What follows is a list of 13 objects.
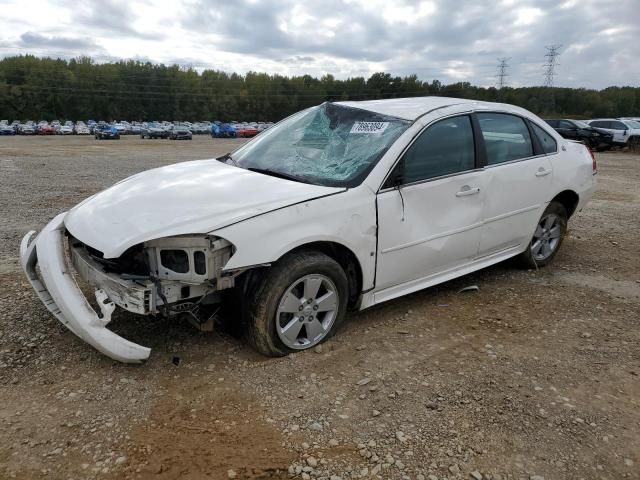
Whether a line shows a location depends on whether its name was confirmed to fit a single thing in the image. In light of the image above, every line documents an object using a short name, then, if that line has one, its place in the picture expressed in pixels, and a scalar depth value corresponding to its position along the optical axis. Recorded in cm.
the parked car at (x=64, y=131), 5878
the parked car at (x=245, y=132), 6035
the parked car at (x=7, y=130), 5544
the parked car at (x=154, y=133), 5034
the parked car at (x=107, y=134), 4378
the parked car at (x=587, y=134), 2435
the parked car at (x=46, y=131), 5753
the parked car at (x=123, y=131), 5878
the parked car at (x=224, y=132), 6066
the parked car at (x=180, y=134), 4869
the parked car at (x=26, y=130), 5653
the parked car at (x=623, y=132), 2430
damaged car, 291
